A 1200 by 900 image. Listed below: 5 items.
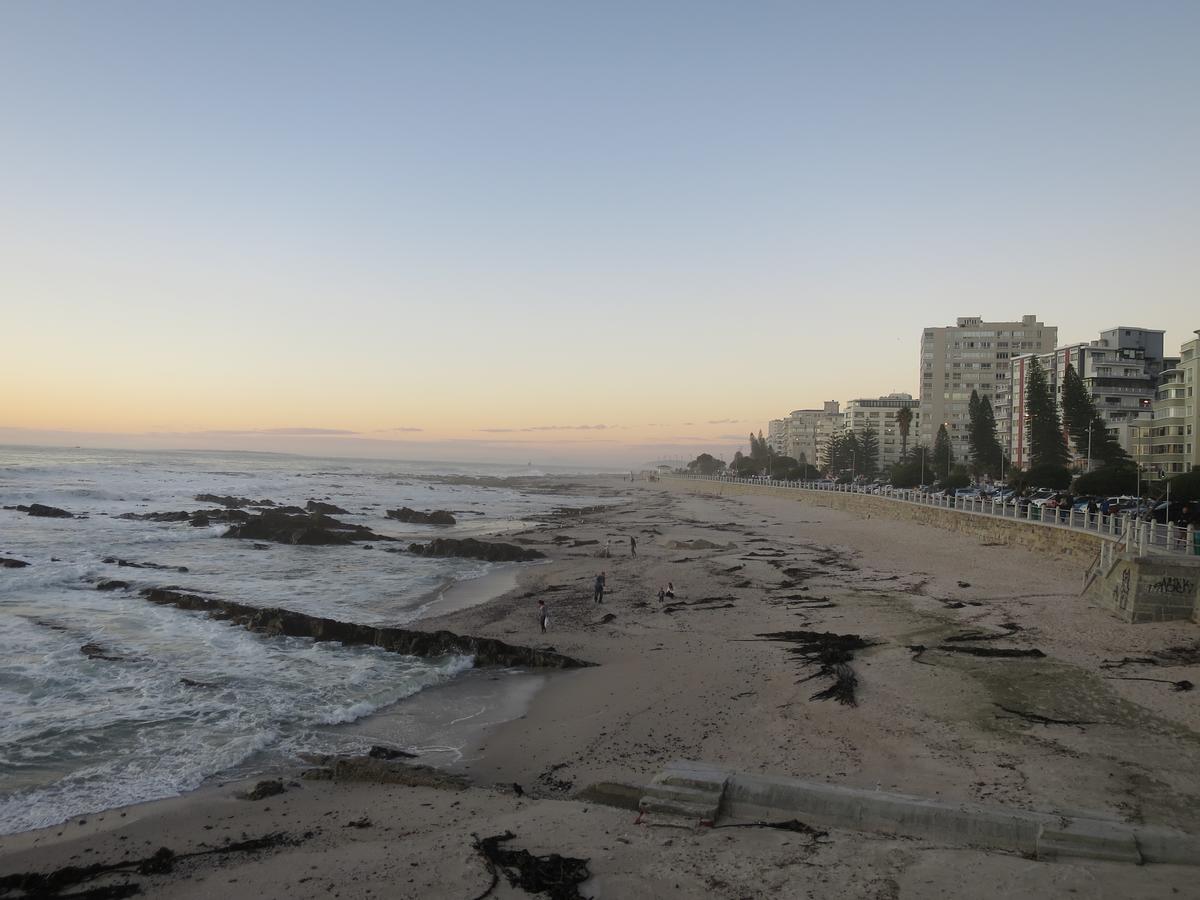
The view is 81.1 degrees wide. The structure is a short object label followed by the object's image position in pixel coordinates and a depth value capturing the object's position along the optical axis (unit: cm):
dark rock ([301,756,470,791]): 944
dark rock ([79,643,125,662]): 1552
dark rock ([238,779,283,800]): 920
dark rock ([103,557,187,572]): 2789
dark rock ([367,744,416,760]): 1041
